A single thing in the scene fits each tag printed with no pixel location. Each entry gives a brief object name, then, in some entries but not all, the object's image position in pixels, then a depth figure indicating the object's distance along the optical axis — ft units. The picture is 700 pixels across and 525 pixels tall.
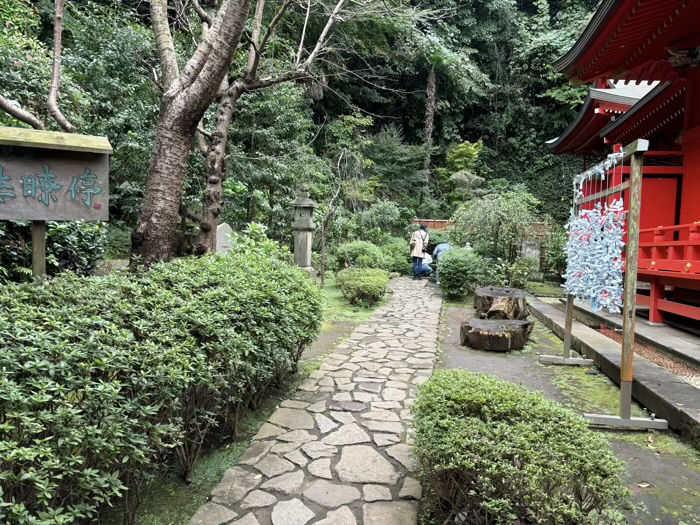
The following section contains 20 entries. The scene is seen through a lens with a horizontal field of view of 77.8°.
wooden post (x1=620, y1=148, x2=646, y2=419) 11.91
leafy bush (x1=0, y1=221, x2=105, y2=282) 16.89
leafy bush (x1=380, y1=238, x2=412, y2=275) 48.31
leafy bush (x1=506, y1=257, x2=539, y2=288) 34.55
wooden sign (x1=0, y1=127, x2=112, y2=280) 10.71
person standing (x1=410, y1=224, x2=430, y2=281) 43.47
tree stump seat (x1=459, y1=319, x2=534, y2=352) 19.74
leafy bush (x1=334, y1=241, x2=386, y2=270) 39.55
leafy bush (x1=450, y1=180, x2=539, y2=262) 35.32
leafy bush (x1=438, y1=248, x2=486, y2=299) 32.99
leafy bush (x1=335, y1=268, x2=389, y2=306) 29.73
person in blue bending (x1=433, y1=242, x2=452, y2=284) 41.46
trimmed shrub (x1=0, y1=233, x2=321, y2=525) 5.44
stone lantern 30.17
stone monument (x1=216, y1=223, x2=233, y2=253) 26.18
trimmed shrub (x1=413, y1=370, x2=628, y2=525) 6.27
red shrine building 15.72
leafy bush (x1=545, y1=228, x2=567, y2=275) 41.01
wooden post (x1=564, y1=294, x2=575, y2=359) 17.44
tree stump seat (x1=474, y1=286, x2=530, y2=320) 25.02
